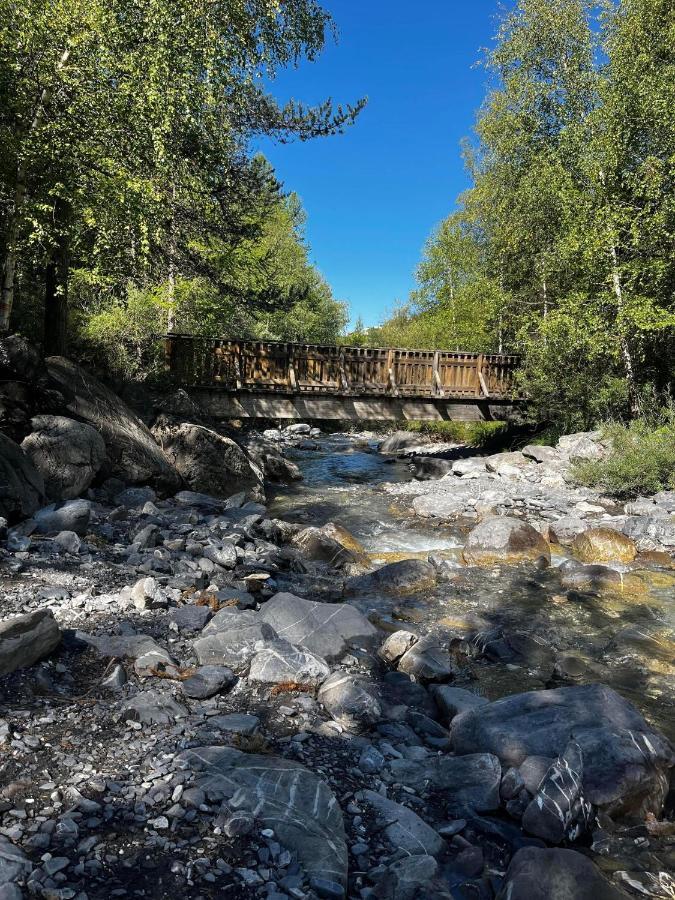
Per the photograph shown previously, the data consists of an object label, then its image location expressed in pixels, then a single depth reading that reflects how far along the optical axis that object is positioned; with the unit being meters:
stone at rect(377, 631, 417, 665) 5.77
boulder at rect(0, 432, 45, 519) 7.16
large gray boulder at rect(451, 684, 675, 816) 3.66
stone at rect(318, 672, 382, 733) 4.33
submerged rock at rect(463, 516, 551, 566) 9.66
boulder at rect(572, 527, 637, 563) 9.70
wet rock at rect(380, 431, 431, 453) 25.48
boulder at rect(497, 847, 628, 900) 2.66
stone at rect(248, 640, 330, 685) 4.75
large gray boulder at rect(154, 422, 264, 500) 12.86
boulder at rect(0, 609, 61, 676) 4.04
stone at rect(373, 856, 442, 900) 2.79
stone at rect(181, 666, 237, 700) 4.35
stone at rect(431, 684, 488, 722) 4.72
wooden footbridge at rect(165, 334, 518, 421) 16.95
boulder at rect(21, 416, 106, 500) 9.00
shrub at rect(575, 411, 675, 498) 12.80
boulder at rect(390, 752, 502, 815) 3.57
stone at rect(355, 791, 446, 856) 3.13
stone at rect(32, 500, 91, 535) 7.33
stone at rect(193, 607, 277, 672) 4.97
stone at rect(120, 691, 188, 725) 3.85
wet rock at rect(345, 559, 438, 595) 8.10
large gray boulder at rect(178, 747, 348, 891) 2.87
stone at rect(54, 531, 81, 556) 6.82
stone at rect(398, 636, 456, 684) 5.43
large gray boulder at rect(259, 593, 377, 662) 5.60
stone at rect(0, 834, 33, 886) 2.42
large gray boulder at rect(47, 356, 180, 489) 10.77
